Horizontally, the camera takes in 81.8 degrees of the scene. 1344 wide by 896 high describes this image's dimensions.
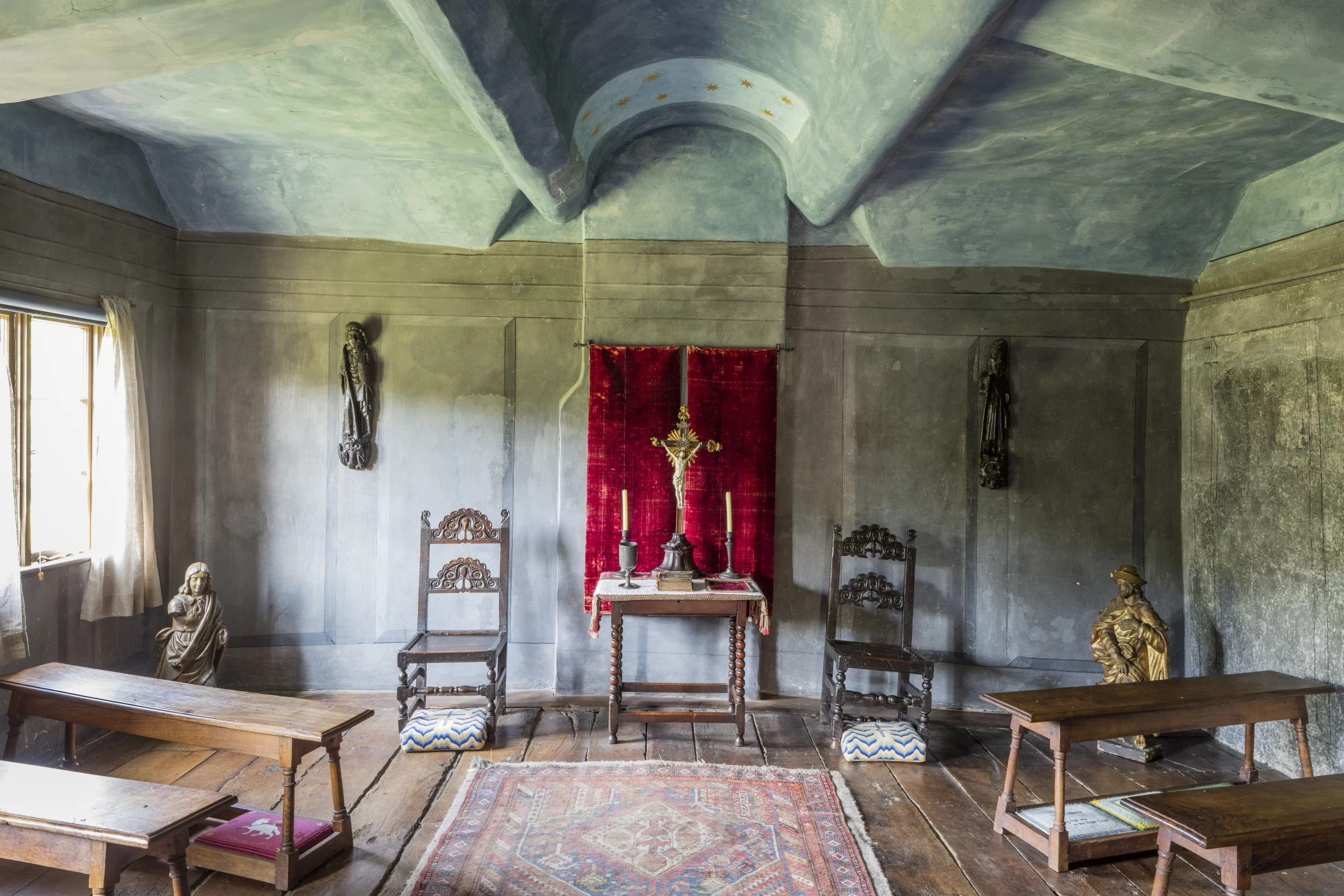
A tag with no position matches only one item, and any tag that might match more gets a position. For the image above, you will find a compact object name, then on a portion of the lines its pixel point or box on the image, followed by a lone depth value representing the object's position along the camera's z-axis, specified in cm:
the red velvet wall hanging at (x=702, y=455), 501
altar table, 432
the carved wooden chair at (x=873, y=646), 442
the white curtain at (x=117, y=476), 439
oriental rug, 299
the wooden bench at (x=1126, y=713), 318
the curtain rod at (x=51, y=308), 381
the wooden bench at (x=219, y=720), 289
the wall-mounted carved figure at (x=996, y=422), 502
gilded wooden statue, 446
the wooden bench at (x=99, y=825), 215
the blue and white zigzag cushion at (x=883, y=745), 416
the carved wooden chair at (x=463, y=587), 454
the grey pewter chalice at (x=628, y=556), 466
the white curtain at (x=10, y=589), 363
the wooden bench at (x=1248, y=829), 231
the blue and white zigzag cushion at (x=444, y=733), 415
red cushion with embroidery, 297
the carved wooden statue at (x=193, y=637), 430
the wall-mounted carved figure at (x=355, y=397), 501
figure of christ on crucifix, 484
